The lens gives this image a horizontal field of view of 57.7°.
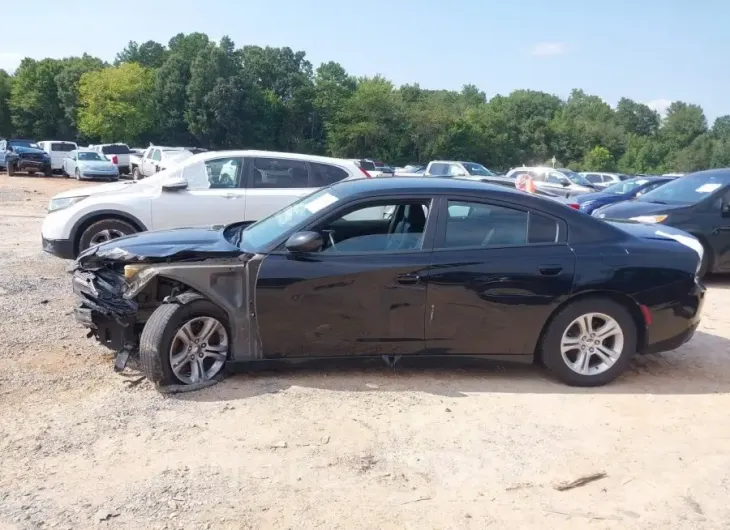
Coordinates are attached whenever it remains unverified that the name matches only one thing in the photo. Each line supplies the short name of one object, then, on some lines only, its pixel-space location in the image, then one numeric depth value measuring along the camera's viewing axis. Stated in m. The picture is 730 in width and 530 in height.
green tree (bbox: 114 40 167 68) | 93.31
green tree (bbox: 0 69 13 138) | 66.69
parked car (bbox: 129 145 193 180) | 27.18
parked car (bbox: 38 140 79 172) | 34.19
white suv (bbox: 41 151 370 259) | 8.41
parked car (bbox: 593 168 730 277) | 9.37
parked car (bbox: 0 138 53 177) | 32.03
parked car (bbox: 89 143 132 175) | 32.83
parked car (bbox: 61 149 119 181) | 30.27
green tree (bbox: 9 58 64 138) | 65.25
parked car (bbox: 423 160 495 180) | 26.23
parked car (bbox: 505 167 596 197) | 22.80
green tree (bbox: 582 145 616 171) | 74.75
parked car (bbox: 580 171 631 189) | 35.97
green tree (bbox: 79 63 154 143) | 57.12
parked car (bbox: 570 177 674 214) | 13.46
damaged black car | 4.82
